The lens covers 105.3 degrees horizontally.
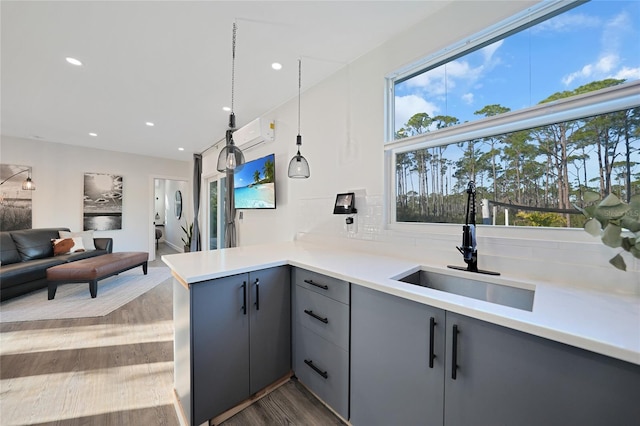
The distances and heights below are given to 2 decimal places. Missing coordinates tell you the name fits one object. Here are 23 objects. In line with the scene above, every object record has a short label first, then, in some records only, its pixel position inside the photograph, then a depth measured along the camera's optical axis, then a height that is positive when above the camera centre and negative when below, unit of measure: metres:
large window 1.14 +0.52
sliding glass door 5.05 +0.01
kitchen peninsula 0.70 -0.49
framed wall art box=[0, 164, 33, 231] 4.25 +0.24
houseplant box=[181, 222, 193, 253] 6.18 -0.60
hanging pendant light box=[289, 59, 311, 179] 2.18 +0.40
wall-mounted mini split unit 3.10 +1.05
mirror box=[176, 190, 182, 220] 7.30 +0.25
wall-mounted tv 3.12 +0.40
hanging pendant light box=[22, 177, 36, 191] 4.23 +0.48
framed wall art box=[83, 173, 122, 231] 5.17 +0.23
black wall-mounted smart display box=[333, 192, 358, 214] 2.07 +0.07
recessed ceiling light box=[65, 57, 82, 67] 2.21 +1.39
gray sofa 3.02 -0.69
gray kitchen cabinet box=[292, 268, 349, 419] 1.36 -0.75
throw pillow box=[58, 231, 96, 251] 4.25 -0.42
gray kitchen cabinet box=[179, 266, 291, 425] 1.28 -0.74
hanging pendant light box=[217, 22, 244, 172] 1.86 +0.42
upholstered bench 3.15 -0.80
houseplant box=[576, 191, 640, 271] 0.82 -0.04
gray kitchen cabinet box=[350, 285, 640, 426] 0.68 -0.56
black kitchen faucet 1.35 -0.15
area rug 2.76 -1.14
